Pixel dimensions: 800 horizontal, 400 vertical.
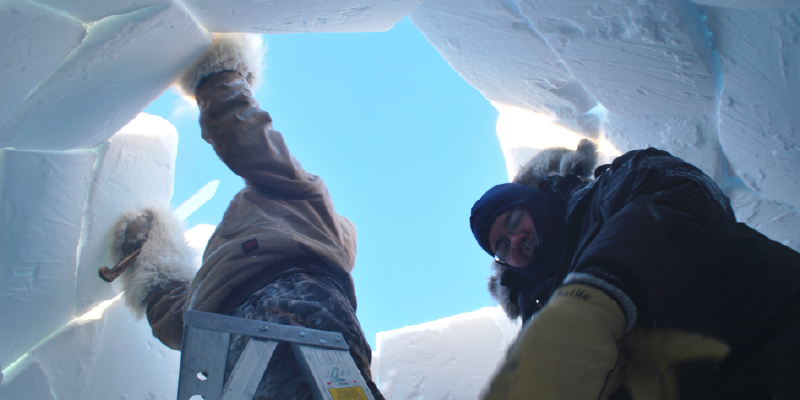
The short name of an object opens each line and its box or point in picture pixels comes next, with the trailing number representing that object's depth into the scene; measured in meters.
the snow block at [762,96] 1.29
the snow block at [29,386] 1.70
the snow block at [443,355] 2.69
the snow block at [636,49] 1.46
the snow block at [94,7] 1.31
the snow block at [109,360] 1.95
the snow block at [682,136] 1.82
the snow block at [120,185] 2.02
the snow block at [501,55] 1.87
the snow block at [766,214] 1.81
